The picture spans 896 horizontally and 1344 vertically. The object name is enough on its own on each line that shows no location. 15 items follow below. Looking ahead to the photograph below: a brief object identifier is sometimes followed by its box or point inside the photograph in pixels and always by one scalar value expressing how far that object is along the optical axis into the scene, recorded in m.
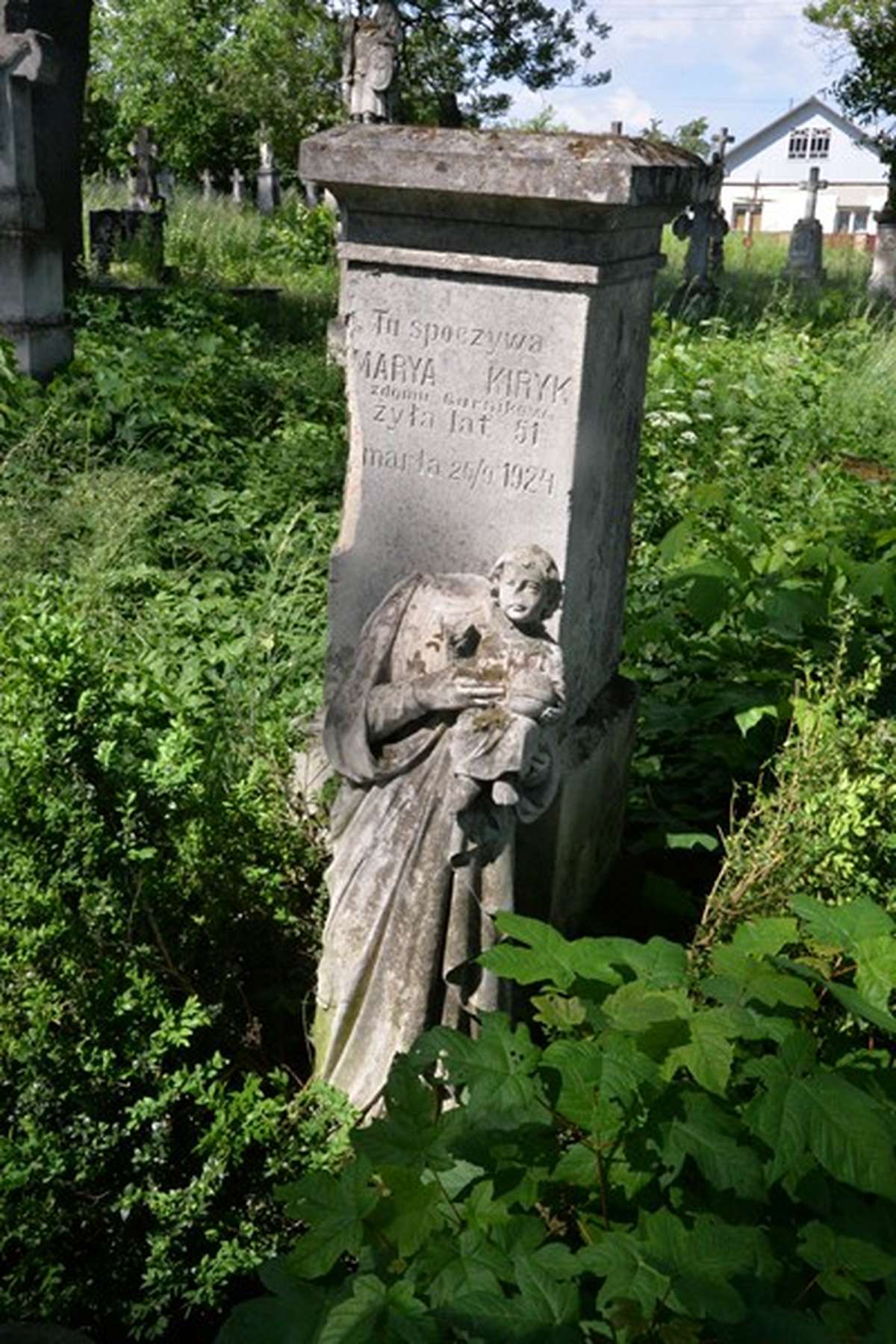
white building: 57.94
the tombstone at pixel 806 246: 21.56
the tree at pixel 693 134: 53.94
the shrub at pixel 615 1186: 1.66
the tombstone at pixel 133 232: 13.87
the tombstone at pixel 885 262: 16.78
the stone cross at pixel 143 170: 20.05
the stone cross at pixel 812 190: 25.74
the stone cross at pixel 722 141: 20.09
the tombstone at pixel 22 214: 7.30
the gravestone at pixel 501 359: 2.74
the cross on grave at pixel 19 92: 7.28
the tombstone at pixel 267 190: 22.86
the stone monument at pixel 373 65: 11.31
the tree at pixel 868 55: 17.25
